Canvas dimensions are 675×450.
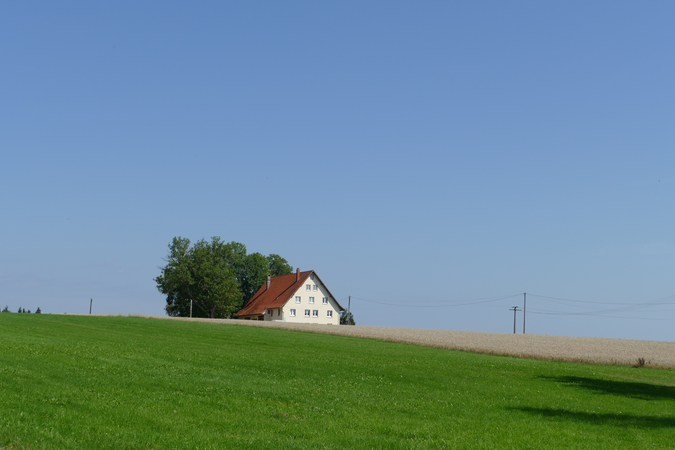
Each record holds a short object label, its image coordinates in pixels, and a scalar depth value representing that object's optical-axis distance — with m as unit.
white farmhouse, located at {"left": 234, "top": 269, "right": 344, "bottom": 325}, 117.62
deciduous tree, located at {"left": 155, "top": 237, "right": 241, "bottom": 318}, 123.62
